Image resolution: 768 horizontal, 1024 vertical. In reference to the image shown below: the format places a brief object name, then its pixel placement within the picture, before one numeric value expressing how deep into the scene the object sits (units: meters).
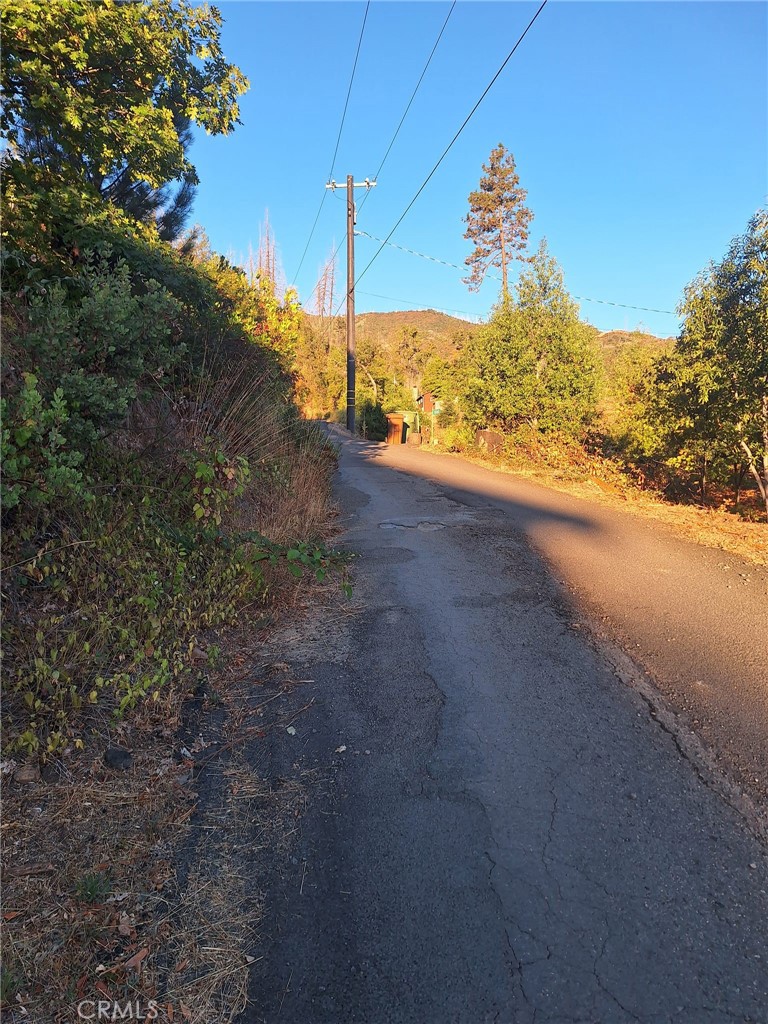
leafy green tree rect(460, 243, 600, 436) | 14.02
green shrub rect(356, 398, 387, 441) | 31.01
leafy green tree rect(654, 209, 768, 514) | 6.95
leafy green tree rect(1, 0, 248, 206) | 4.45
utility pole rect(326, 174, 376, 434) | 25.95
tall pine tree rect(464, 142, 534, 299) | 32.19
